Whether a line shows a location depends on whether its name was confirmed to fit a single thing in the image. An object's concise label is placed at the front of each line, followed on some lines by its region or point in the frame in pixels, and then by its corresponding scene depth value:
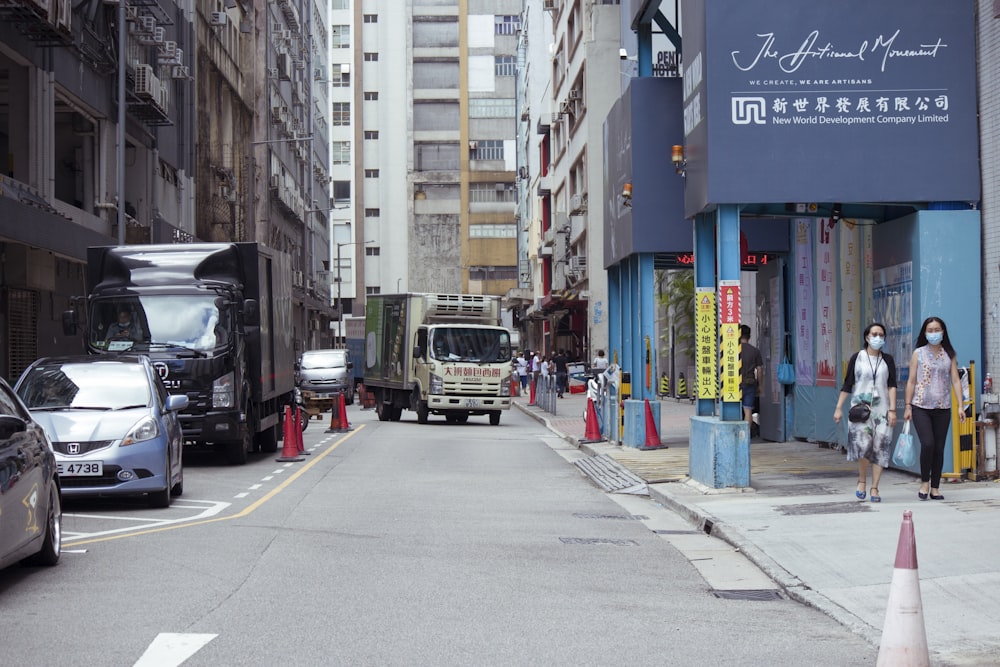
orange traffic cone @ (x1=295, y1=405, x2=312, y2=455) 22.22
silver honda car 13.84
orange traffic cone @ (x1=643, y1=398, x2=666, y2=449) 22.19
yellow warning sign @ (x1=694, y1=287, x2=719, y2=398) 17.61
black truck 19.97
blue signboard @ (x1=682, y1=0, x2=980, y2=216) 15.52
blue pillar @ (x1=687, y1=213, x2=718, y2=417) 17.45
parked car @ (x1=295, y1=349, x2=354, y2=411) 42.59
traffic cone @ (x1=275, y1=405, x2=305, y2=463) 21.86
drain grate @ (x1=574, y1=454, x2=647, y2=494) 17.11
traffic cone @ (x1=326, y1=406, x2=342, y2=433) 30.44
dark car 8.75
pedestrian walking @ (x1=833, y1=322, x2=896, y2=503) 13.45
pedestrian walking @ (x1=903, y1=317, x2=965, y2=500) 13.40
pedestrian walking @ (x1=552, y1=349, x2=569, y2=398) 54.56
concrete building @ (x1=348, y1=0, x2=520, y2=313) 102.62
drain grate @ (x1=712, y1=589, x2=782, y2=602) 9.22
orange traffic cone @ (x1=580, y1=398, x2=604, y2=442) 26.02
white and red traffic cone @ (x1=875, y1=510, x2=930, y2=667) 6.20
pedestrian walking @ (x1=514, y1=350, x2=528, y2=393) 60.78
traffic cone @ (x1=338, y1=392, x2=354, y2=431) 30.59
